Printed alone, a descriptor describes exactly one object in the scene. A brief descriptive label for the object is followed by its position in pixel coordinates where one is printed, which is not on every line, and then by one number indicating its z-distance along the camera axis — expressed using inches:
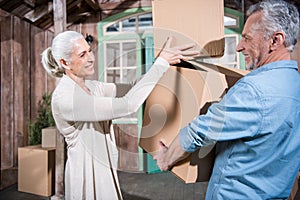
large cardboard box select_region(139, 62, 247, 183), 32.4
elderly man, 28.5
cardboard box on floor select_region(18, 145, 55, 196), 113.6
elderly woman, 39.0
